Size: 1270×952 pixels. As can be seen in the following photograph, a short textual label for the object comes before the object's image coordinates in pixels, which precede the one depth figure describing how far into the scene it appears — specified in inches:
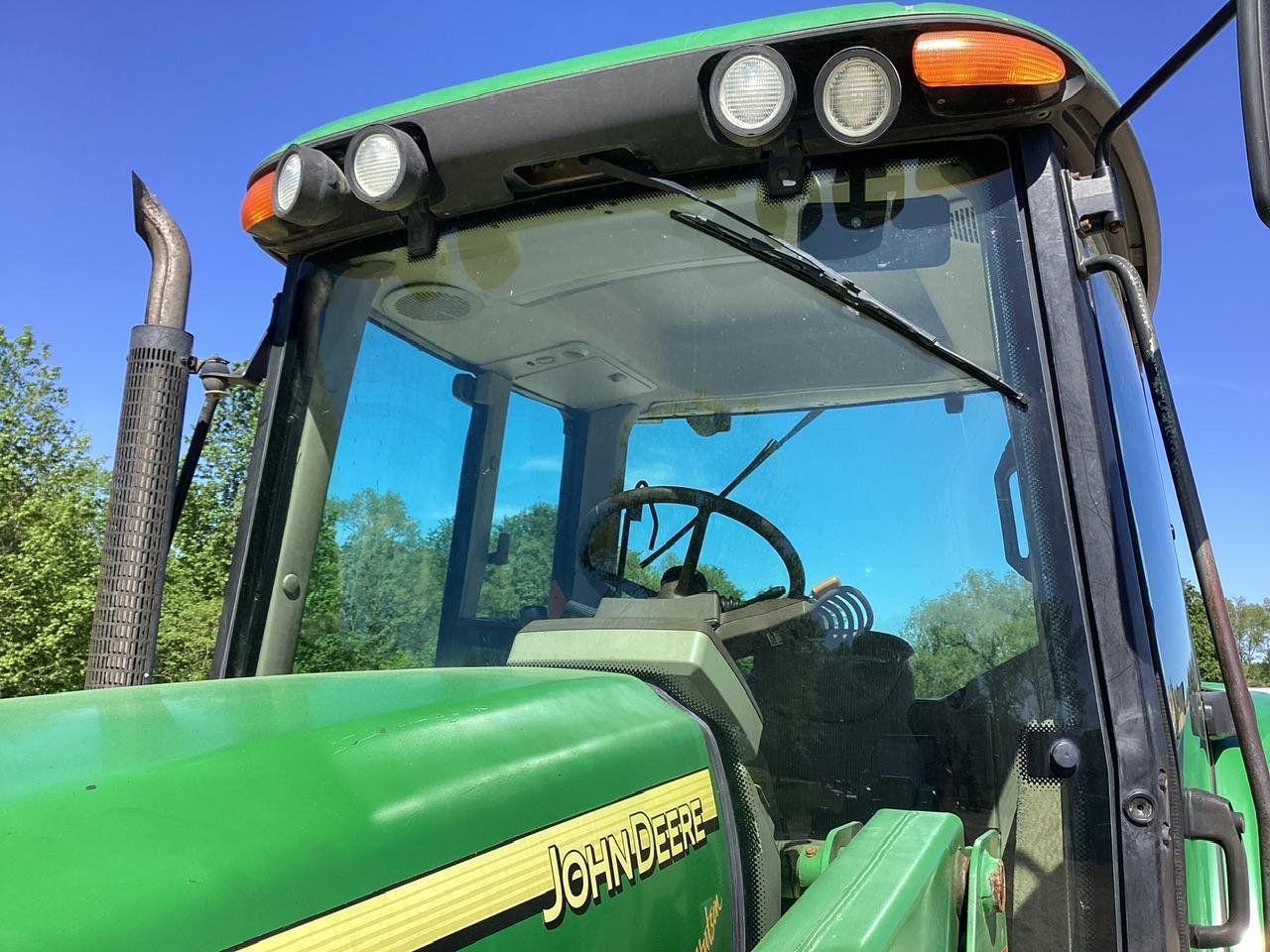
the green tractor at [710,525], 45.2
